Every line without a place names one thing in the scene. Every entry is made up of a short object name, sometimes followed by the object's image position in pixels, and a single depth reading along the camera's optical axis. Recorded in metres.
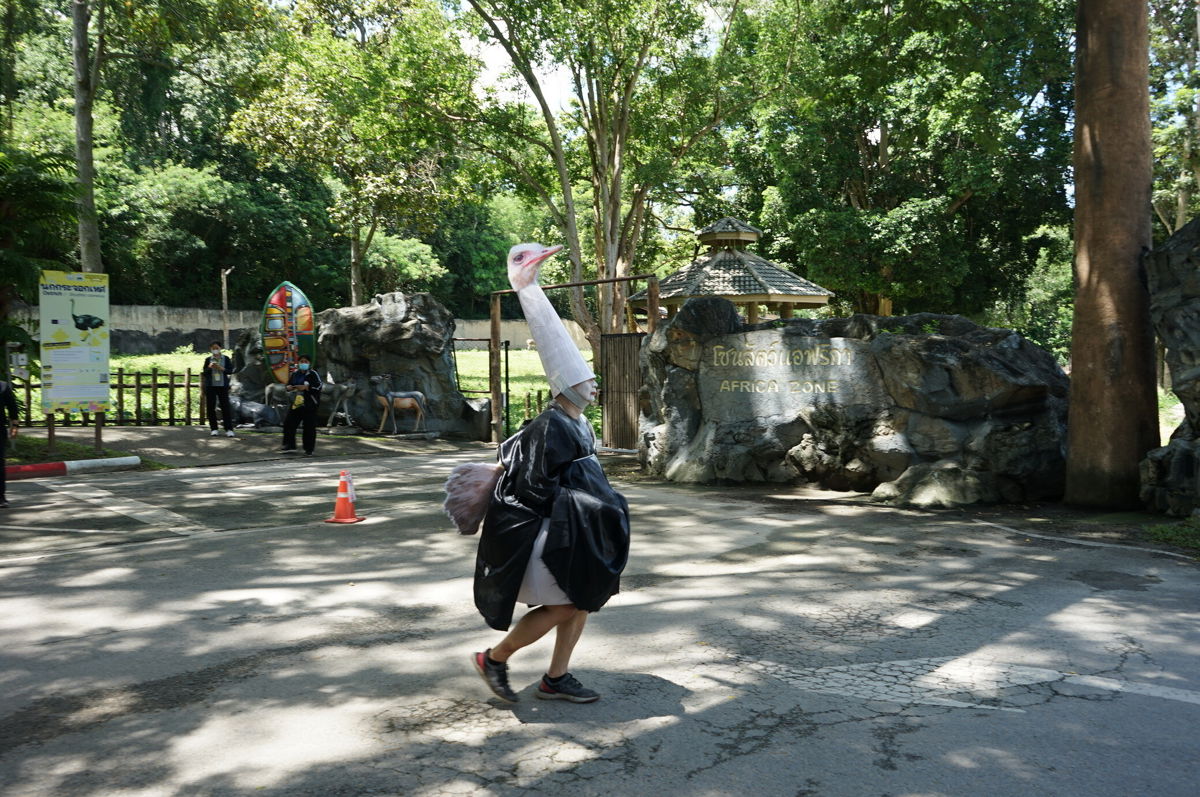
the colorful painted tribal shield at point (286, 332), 21.27
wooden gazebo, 20.70
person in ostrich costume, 4.25
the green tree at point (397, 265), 42.47
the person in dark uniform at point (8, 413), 10.30
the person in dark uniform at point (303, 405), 17.05
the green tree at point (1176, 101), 23.58
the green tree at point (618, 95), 20.94
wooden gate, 16.66
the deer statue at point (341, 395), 20.80
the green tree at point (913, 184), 25.00
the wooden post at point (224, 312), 33.26
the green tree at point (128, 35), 16.81
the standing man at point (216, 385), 18.33
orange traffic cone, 9.78
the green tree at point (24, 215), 13.76
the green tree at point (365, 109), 21.86
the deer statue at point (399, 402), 20.25
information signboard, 13.79
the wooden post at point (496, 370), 18.62
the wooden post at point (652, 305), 15.14
